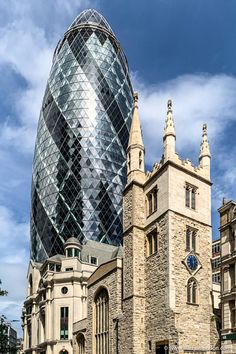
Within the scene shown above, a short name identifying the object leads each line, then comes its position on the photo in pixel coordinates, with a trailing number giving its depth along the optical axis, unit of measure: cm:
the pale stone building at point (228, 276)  3994
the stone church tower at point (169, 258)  4156
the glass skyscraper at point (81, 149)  10056
